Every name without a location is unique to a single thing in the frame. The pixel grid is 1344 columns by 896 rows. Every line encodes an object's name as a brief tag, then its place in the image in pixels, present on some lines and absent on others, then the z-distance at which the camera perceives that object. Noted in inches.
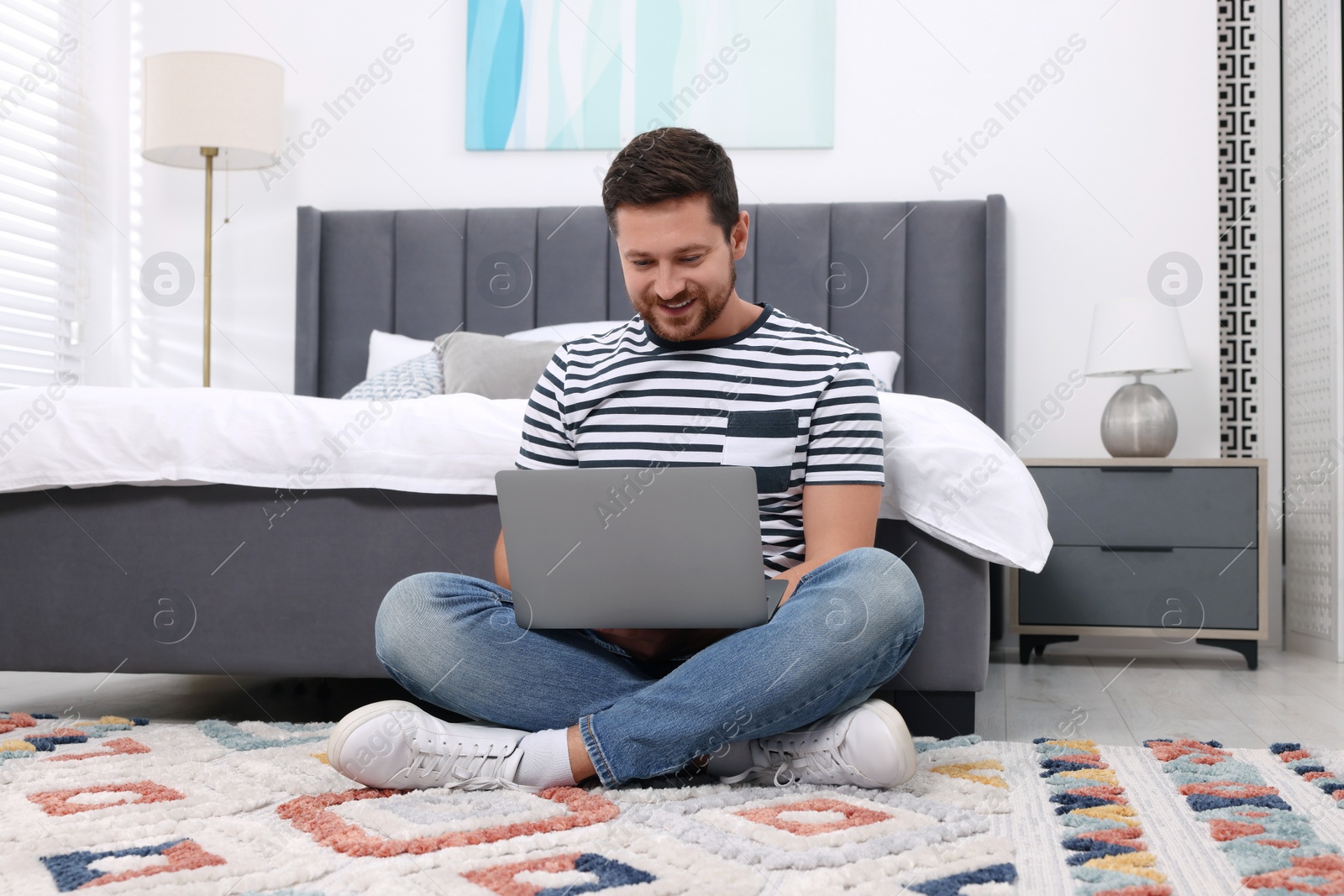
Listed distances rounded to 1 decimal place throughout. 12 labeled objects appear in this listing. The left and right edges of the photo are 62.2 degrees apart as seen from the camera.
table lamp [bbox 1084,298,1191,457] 112.3
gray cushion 104.9
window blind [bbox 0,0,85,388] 128.0
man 48.1
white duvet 69.2
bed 67.1
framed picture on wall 131.6
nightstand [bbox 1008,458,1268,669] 106.0
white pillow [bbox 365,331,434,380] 125.0
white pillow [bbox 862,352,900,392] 117.4
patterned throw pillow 106.7
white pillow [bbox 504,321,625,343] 121.0
